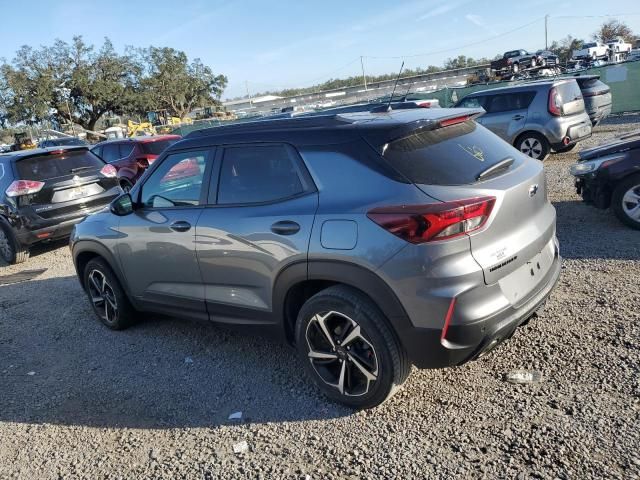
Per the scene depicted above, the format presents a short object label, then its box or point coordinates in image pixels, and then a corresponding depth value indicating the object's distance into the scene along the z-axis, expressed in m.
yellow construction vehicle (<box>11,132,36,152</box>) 38.33
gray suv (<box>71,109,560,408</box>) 2.76
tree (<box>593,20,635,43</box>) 68.69
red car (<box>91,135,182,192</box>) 12.36
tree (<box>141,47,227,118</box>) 57.06
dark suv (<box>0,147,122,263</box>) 8.09
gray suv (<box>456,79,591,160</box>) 10.44
